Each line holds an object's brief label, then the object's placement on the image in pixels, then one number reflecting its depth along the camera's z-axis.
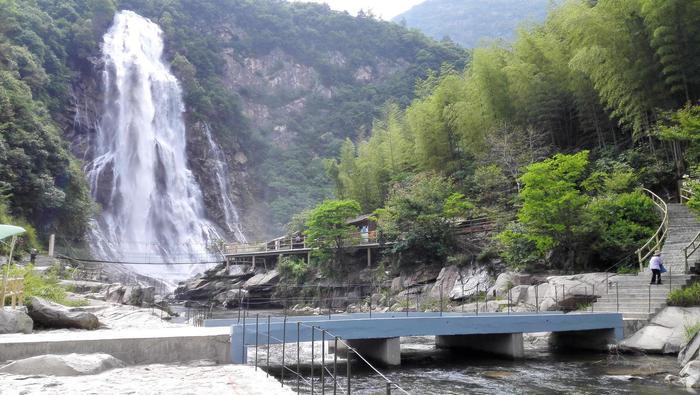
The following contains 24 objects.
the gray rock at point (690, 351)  9.98
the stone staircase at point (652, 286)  13.75
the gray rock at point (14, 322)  9.62
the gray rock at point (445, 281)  22.66
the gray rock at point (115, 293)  19.88
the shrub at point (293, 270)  32.34
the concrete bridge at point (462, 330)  10.27
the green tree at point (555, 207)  17.78
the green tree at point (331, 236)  31.12
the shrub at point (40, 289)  13.85
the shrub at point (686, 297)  12.77
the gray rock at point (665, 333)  11.77
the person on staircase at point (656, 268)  14.27
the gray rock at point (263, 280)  33.66
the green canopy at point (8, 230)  9.96
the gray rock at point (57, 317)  11.52
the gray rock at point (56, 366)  6.87
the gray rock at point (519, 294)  17.08
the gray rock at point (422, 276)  24.62
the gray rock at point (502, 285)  18.89
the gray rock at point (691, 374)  8.72
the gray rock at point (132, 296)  20.95
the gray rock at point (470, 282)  20.84
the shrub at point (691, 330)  10.99
